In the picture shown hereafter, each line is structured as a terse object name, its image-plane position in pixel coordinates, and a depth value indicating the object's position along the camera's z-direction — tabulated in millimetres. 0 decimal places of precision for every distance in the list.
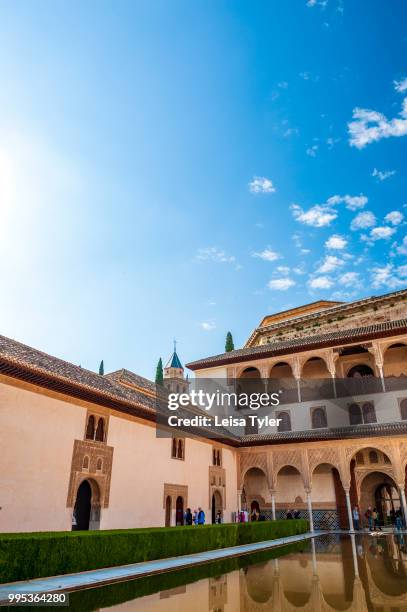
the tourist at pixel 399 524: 21619
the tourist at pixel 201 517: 17838
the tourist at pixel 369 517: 22625
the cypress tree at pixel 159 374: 53312
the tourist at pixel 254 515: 24828
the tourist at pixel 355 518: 22684
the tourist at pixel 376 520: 23141
